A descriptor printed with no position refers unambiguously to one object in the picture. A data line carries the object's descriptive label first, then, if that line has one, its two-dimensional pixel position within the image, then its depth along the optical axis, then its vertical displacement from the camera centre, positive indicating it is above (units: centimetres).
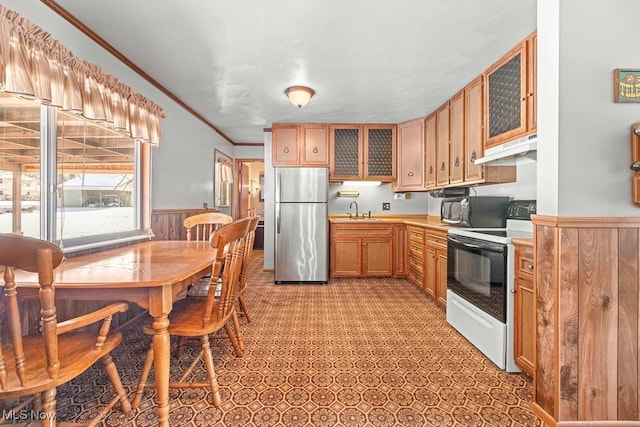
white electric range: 199 -55
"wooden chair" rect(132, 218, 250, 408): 155 -61
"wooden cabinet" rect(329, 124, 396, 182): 452 +88
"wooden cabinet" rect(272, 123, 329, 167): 449 +100
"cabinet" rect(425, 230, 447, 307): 310 -59
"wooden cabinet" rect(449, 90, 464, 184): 319 +79
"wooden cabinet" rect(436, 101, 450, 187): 354 +79
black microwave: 289 +0
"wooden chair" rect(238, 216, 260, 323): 205 -31
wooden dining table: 130 -34
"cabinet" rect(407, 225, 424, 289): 376 -59
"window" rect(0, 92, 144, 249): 171 +23
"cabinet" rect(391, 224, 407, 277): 438 -54
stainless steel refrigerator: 421 -8
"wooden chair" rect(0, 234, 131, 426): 98 -50
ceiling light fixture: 309 +120
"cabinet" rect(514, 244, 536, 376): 183 -62
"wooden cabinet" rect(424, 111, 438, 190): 389 +84
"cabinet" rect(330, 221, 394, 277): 437 -56
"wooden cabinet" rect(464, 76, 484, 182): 284 +81
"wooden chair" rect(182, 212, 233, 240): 286 -9
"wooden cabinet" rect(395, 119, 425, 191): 423 +78
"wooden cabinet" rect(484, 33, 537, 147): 218 +93
